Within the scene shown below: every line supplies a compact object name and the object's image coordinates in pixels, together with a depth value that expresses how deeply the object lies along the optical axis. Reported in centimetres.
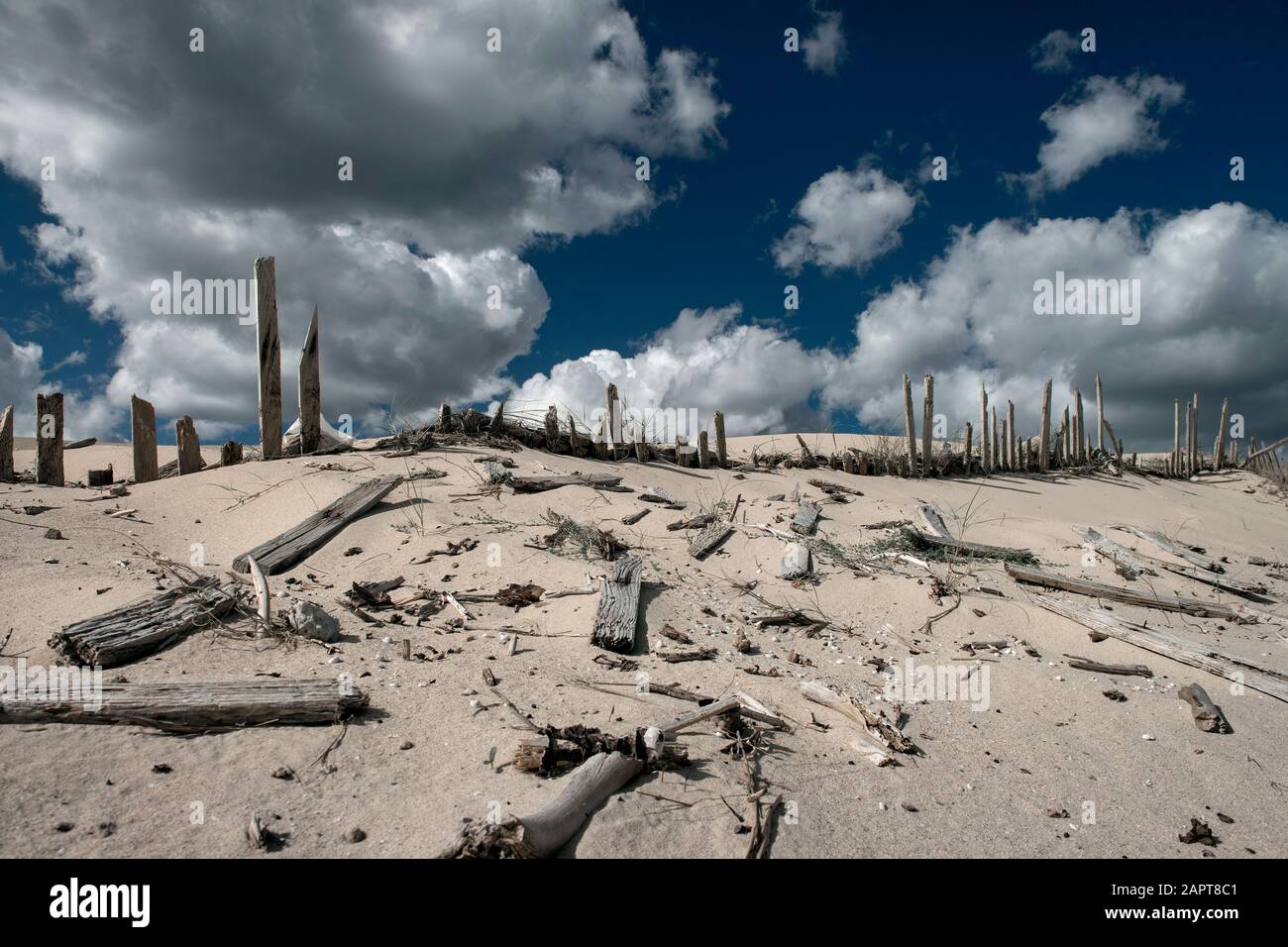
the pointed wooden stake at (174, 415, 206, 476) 855
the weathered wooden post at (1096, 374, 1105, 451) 2291
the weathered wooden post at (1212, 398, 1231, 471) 2903
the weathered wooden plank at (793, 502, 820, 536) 759
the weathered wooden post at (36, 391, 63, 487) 770
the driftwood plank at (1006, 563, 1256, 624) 612
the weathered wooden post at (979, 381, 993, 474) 1650
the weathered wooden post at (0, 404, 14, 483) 783
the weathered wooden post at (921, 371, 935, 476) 1450
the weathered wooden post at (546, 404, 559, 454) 1058
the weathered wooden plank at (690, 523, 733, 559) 681
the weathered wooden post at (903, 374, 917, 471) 1413
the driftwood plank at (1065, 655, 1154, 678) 478
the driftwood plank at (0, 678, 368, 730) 286
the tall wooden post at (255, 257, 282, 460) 841
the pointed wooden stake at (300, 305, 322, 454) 879
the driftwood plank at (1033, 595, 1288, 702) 467
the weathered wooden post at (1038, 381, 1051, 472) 1934
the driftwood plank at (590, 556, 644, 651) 461
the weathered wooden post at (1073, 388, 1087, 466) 2220
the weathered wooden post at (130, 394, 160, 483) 810
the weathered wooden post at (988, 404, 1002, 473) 1785
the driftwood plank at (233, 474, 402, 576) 554
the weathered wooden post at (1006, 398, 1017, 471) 1831
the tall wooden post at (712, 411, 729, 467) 1195
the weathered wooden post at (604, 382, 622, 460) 1091
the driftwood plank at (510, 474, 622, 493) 795
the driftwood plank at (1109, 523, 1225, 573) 782
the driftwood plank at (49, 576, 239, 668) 351
